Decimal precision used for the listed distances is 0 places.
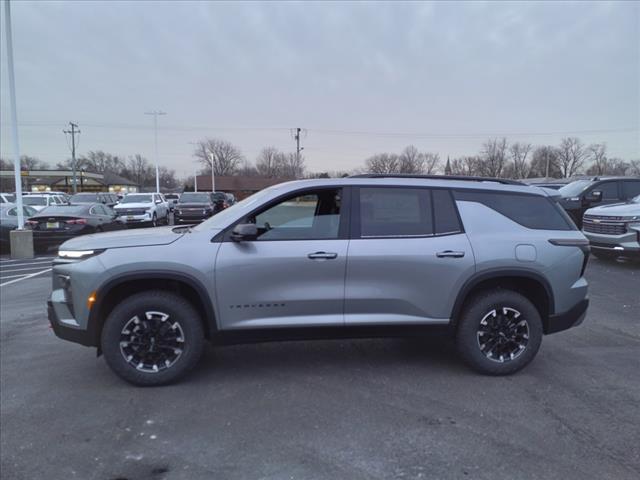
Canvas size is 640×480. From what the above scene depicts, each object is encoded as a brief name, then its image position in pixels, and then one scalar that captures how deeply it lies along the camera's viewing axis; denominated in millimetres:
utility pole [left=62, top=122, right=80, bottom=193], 63344
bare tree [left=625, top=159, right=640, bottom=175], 82562
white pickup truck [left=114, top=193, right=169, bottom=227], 21828
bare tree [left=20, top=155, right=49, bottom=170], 112706
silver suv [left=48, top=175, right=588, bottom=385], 3775
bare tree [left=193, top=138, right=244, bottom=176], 107625
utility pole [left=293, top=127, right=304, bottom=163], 56153
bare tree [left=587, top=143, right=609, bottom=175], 97062
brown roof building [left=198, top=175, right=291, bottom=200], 71000
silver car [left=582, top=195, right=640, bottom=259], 9562
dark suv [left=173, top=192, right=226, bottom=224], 22984
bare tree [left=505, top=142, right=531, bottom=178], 97625
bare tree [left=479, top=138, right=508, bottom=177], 87944
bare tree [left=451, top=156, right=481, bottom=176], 83812
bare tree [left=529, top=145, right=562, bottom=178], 95062
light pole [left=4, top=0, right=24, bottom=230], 12945
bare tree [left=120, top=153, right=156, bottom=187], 126438
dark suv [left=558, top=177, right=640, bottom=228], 13562
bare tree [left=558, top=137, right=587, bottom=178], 100312
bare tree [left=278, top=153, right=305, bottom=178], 74012
